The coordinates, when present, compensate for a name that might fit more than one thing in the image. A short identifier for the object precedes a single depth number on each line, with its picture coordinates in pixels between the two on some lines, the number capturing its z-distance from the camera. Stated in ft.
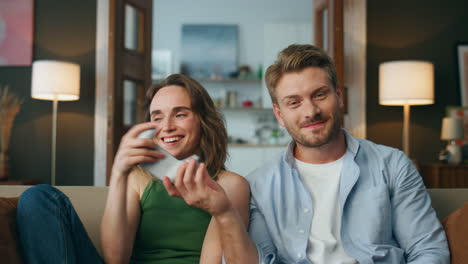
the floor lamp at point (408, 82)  11.89
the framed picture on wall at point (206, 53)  22.34
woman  4.43
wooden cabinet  11.71
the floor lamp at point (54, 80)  11.98
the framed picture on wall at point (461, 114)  13.32
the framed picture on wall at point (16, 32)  13.64
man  4.42
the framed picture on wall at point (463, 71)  13.47
